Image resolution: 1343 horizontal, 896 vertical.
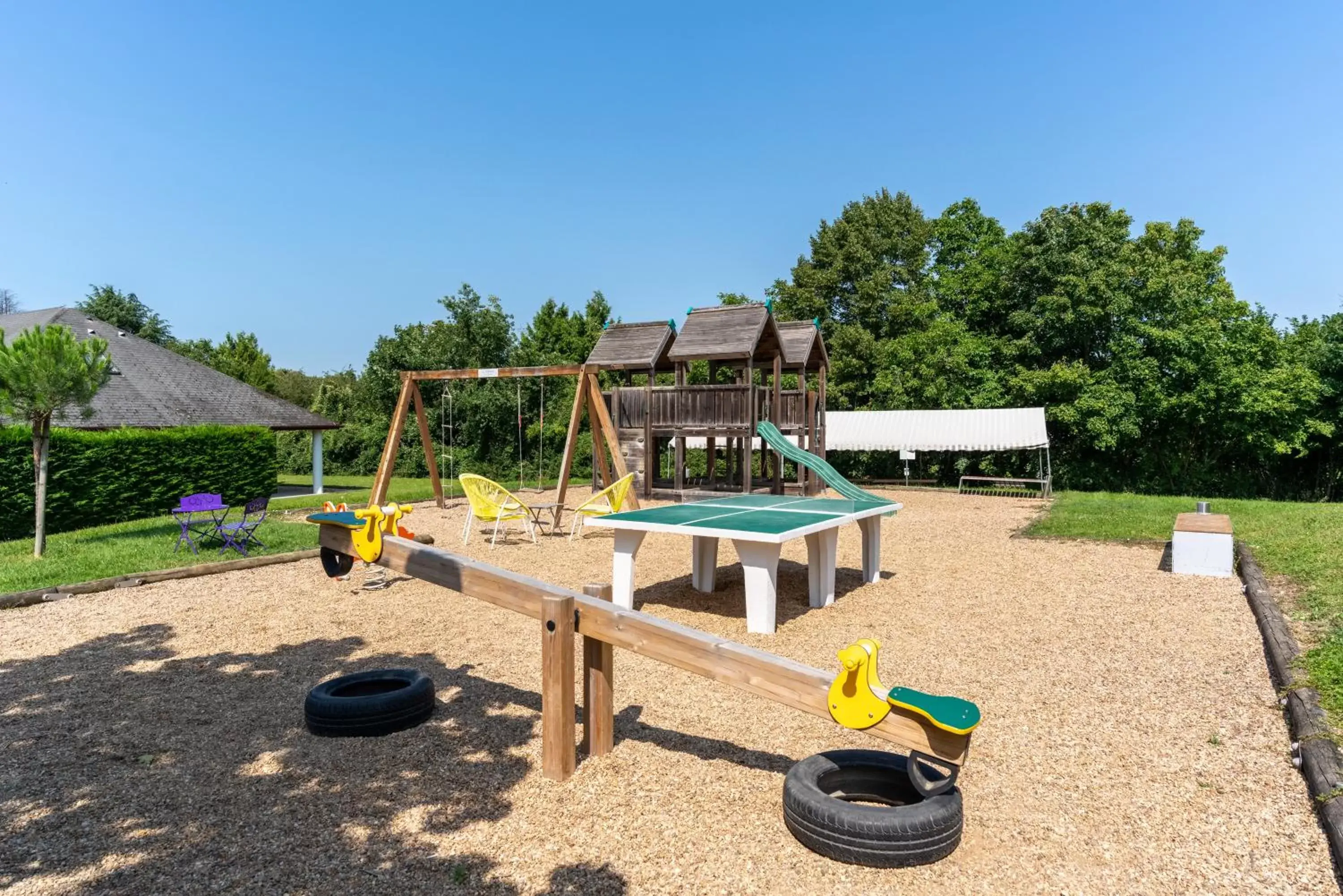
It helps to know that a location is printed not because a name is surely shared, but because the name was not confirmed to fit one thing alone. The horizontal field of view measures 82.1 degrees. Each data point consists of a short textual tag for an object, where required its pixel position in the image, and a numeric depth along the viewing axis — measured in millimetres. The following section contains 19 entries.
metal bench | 23531
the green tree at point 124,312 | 42875
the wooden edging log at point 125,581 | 8125
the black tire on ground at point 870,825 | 3195
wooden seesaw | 3004
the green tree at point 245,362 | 43906
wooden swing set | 13844
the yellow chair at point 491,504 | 11805
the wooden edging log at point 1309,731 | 3533
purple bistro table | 11250
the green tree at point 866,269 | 33219
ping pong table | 6816
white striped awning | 24156
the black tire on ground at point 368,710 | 4594
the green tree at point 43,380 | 10594
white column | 22422
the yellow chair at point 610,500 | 11953
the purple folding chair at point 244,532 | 11234
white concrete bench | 9414
